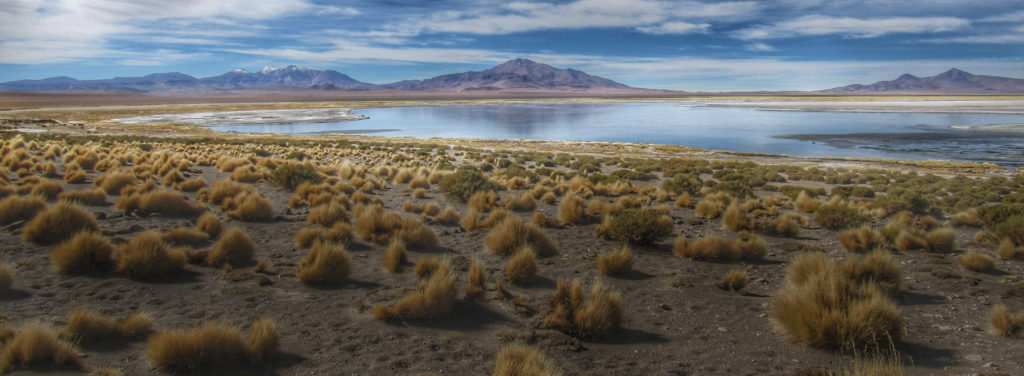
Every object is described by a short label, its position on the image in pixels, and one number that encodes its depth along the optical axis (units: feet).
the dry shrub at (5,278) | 16.66
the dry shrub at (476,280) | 18.32
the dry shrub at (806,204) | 37.40
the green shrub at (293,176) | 43.32
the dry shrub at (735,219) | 30.66
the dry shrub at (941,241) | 25.35
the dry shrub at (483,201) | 36.88
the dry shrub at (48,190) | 32.19
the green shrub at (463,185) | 41.32
